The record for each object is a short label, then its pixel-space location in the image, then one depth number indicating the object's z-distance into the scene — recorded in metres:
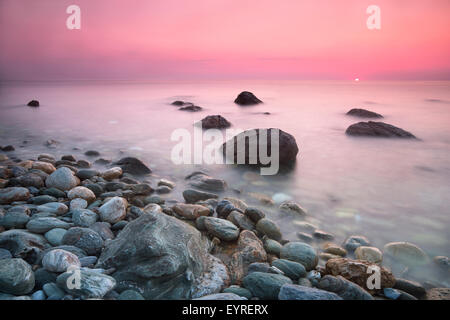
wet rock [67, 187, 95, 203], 3.38
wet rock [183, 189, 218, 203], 3.73
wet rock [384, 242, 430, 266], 2.71
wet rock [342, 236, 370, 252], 2.89
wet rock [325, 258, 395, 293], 2.27
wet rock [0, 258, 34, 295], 1.77
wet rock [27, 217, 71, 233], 2.52
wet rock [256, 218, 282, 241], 2.97
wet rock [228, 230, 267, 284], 2.31
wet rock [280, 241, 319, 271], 2.48
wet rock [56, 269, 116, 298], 1.77
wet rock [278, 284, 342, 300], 1.80
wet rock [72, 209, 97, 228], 2.72
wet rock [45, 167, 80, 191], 3.68
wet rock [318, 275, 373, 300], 1.98
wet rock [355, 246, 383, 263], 2.67
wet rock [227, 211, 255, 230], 2.98
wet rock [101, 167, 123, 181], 4.44
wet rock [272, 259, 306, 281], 2.30
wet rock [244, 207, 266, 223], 3.07
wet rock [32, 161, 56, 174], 4.34
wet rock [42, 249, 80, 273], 1.96
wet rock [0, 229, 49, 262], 2.13
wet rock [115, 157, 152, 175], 4.93
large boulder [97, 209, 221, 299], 1.95
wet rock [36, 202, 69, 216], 2.94
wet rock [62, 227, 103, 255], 2.34
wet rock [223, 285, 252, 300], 1.98
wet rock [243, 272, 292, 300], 1.96
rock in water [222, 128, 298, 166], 5.40
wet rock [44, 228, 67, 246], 2.41
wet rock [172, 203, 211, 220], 3.13
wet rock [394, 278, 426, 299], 2.26
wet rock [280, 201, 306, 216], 3.63
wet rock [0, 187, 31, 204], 3.22
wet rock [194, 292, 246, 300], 1.79
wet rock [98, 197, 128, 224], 2.90
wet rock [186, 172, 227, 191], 4.36
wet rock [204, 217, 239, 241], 2.71
